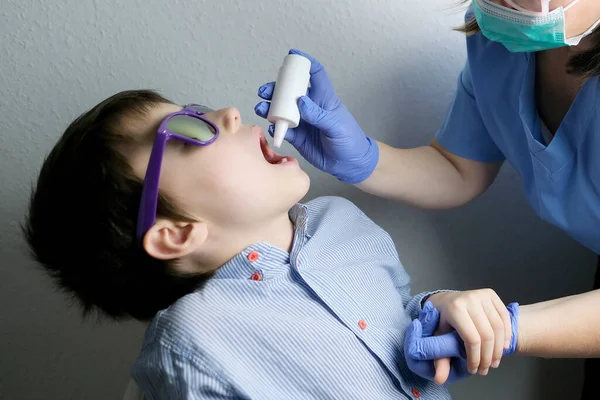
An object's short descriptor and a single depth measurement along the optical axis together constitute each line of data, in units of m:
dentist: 0.84
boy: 0.81
